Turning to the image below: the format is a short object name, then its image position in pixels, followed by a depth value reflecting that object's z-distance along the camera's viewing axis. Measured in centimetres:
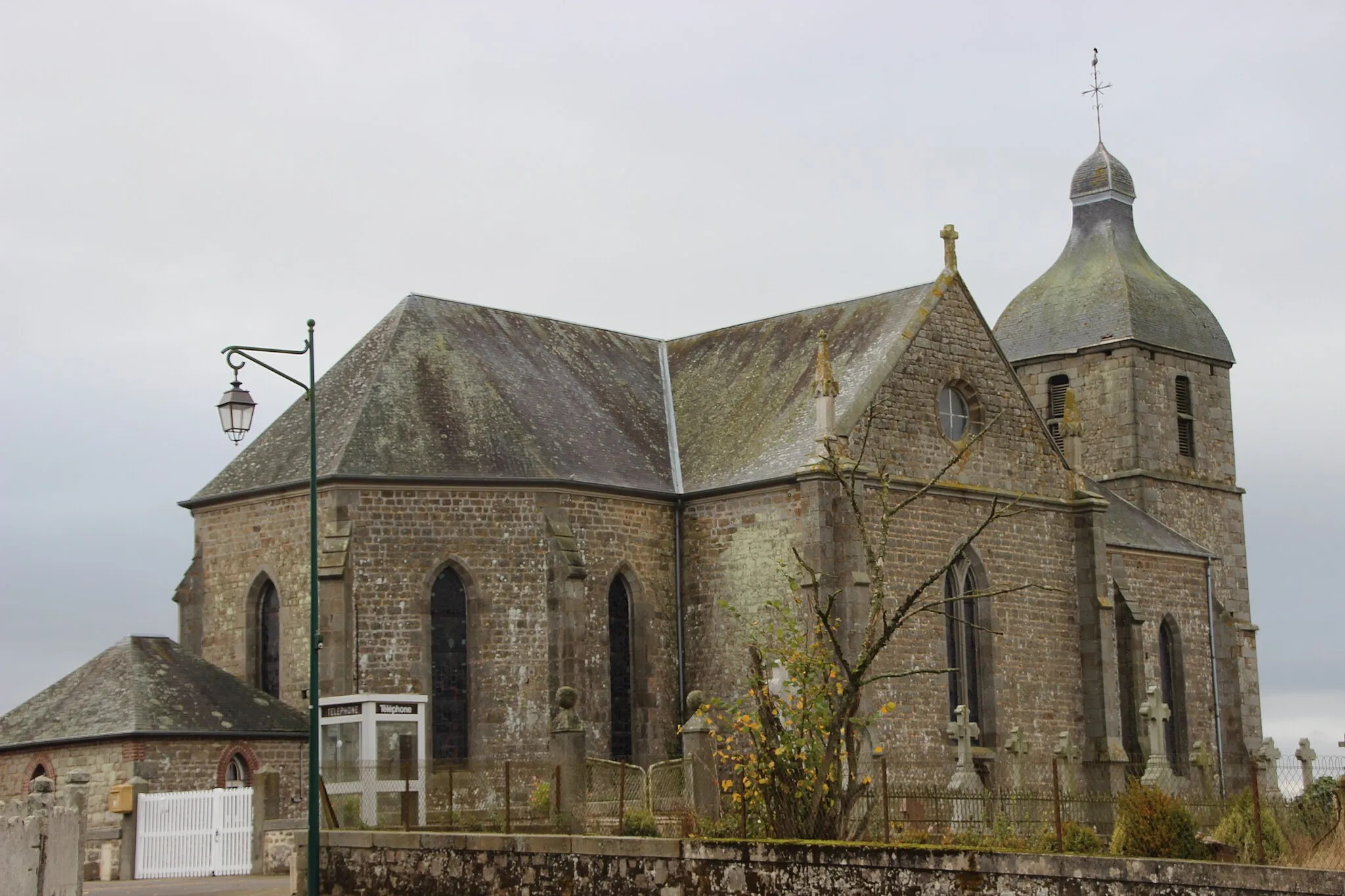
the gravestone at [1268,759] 3736
